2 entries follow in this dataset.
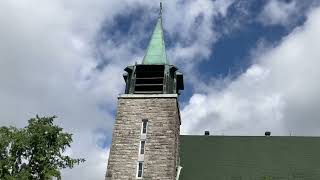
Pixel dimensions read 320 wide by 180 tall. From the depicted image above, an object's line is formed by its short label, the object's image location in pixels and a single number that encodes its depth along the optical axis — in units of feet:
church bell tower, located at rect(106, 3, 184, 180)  50.67
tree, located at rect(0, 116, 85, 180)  41.58
